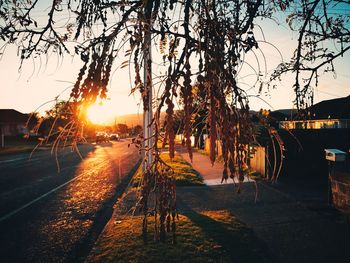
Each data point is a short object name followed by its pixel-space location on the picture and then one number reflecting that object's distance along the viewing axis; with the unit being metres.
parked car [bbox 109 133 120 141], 70.42
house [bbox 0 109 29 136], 54.19
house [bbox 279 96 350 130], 26.72
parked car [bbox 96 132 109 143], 55.57
